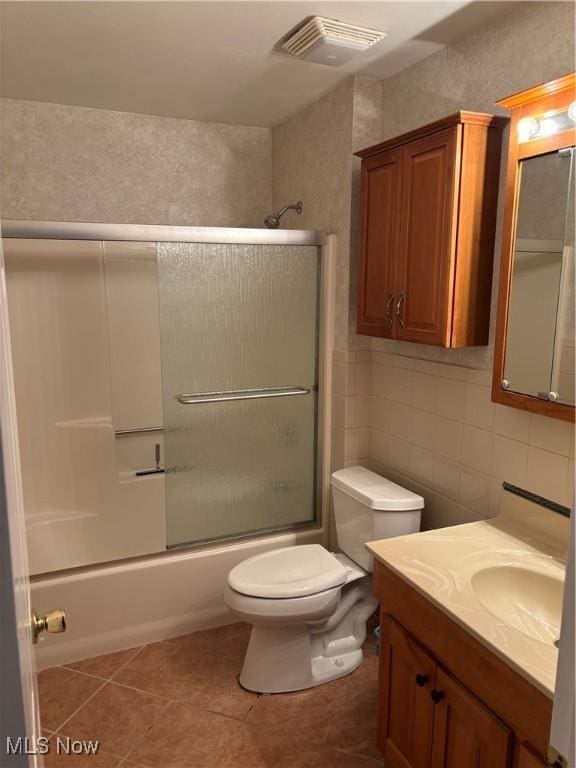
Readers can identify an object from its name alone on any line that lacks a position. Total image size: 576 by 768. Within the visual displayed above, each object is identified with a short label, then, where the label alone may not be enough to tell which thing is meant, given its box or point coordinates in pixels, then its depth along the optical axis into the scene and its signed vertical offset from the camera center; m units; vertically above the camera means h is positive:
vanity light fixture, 1.53 +0.46
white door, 0.56 -0.36
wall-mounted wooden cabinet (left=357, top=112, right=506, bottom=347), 1.85 +0.21
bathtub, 2.39 -1.36
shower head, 2.90 +0.38
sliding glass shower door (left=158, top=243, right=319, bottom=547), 2.50 -0.45
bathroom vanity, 1.22 -0.85
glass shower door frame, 2.17 +0.20
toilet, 2.10 -1.15
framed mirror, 1.58 +0.09
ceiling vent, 1.87 +0.84
